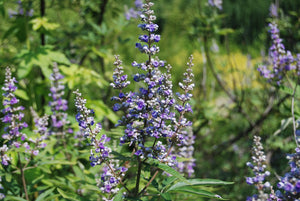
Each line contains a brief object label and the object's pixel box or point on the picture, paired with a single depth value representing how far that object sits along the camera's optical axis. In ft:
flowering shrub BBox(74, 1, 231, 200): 3.64
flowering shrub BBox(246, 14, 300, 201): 3.46
